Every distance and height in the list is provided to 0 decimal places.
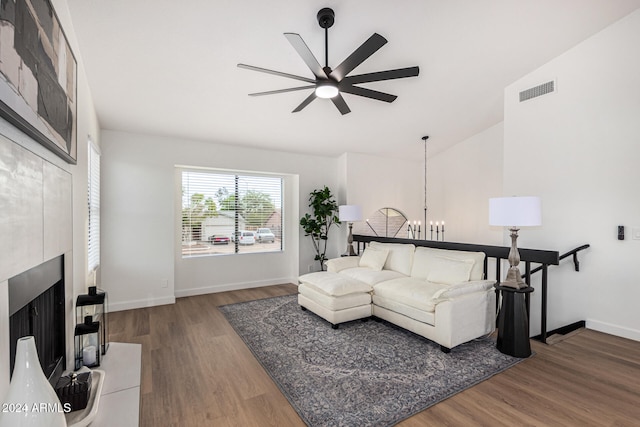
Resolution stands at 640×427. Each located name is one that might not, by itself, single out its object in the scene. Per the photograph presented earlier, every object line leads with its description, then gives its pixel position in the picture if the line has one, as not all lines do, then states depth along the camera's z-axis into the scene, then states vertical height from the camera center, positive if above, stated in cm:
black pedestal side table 287 -106
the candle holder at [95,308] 255 -82
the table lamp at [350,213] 519 -1
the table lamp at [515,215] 269 -2
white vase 107 -66
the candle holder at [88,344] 239 -107
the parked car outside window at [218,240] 530 -47
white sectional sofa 298 -87
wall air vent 390 +160
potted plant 562 -11
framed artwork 112 +64
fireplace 137 -56
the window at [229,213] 513 -1
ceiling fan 215 +112
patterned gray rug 214 -135
